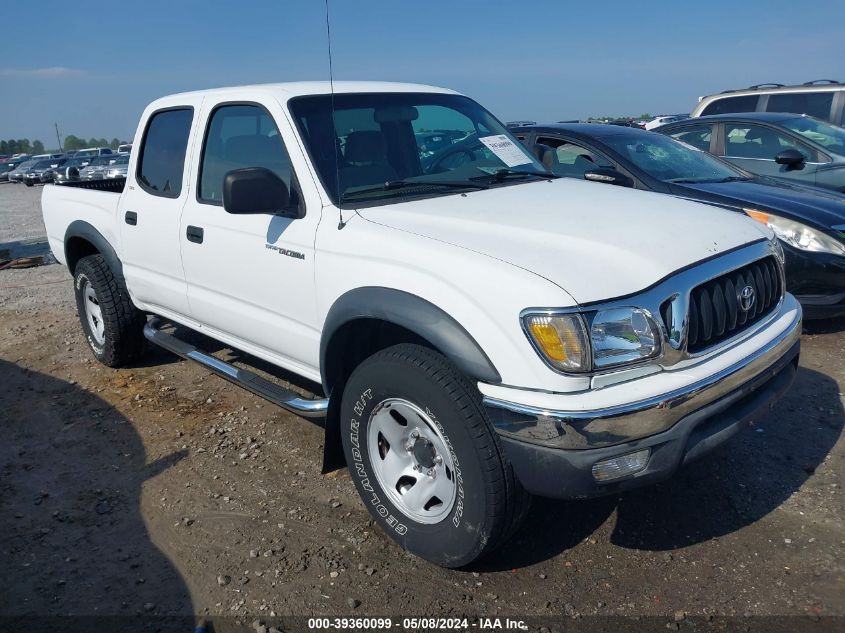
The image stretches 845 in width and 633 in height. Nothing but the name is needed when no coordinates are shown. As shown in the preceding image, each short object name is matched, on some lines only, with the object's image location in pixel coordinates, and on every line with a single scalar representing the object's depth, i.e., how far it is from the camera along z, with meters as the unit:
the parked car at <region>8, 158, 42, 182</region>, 35.34
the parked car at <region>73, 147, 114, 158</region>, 39.29
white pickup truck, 2.44
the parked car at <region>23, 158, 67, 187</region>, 33.44
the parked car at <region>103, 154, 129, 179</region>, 25.91
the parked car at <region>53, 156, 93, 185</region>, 27.05
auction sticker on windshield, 4.02
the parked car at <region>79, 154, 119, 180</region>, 26.37
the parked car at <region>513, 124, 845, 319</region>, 5.31
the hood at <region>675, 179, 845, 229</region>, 5.44
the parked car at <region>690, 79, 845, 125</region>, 9.81
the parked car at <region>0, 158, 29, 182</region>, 39.03
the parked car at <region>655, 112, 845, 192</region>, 7.45
